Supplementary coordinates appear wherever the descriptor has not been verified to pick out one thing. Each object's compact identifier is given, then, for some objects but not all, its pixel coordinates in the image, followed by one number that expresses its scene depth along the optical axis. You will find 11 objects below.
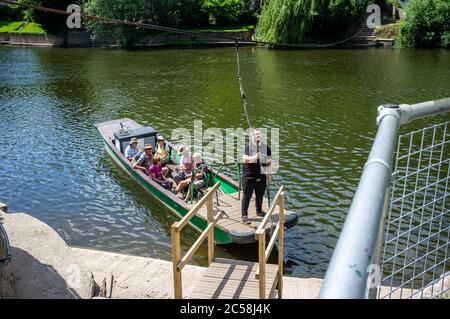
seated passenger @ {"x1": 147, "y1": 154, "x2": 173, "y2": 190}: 13.44
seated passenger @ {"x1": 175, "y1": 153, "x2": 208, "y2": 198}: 12.37
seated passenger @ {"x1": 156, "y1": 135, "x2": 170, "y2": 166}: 14.76
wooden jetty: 6.47
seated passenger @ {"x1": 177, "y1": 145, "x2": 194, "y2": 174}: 13.18
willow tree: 39.59
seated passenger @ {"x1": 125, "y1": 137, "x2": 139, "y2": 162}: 15.01
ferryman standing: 9.90
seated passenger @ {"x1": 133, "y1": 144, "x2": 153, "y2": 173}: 14.06
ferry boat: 10.47
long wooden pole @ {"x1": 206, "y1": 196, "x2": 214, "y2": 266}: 7.74
